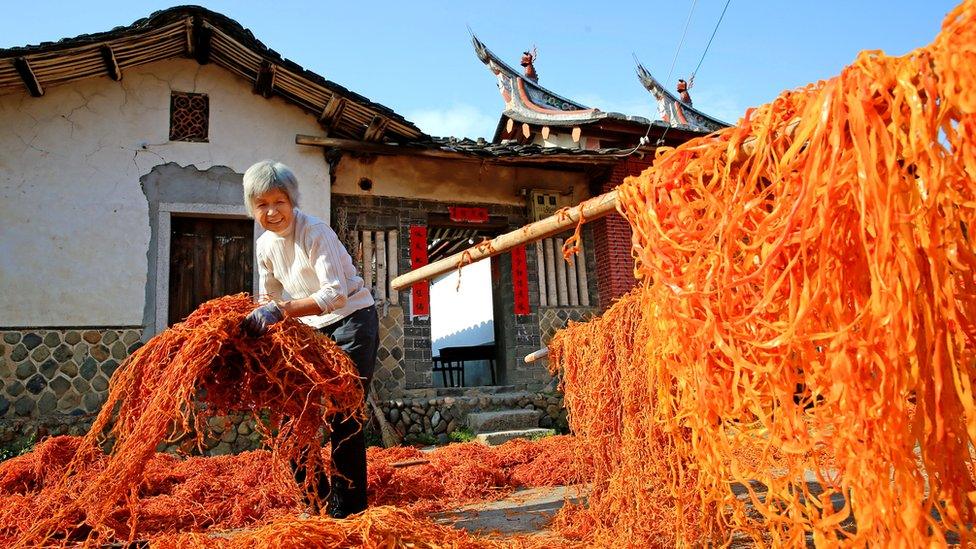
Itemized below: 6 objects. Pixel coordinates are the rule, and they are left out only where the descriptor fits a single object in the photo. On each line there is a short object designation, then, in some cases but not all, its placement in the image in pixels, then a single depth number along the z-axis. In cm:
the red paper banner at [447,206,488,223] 883
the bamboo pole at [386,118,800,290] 165
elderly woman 269
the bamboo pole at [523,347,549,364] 447
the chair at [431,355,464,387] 1350
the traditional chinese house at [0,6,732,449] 690
